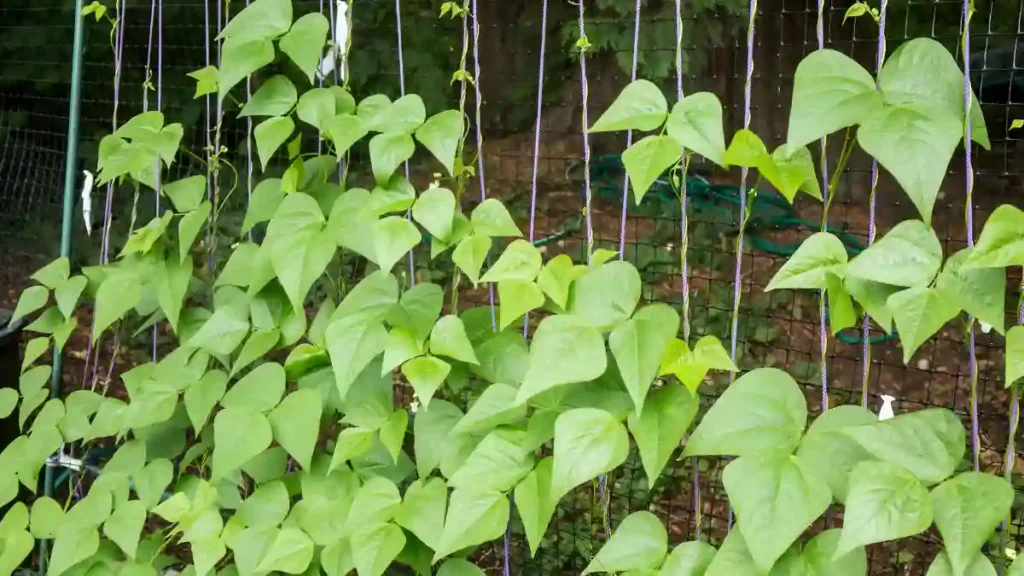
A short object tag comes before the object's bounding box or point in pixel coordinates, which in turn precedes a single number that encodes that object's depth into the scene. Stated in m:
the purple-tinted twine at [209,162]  1.69
